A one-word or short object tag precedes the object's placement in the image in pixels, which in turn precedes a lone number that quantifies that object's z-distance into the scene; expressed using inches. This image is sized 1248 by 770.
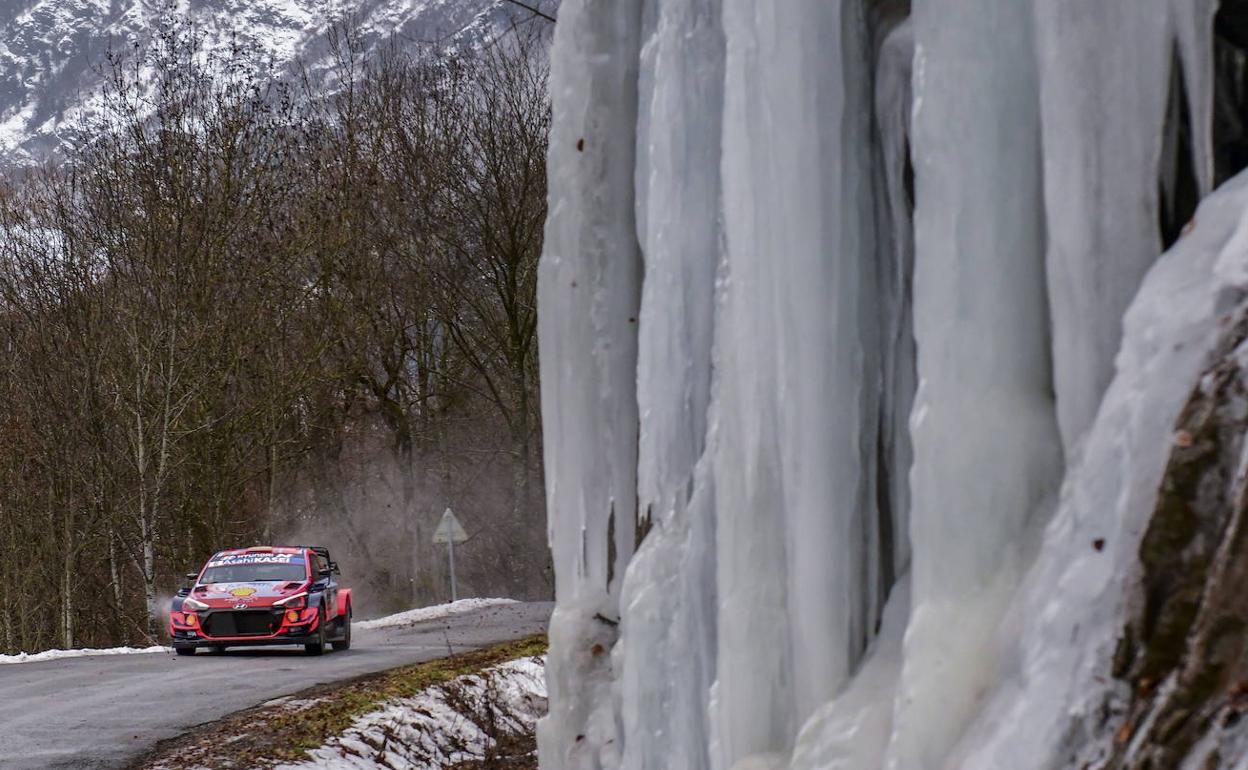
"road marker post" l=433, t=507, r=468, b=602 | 2117.4
